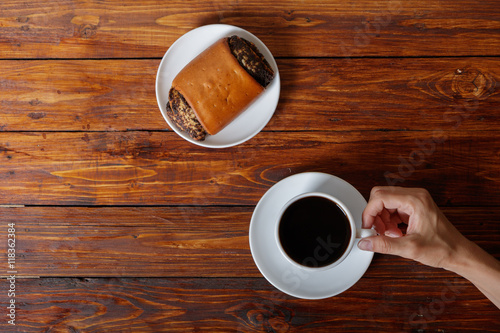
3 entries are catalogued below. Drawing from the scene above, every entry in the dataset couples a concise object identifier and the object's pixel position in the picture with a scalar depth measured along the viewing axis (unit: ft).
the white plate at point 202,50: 3.24
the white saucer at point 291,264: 3.16
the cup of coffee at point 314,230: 2.95
